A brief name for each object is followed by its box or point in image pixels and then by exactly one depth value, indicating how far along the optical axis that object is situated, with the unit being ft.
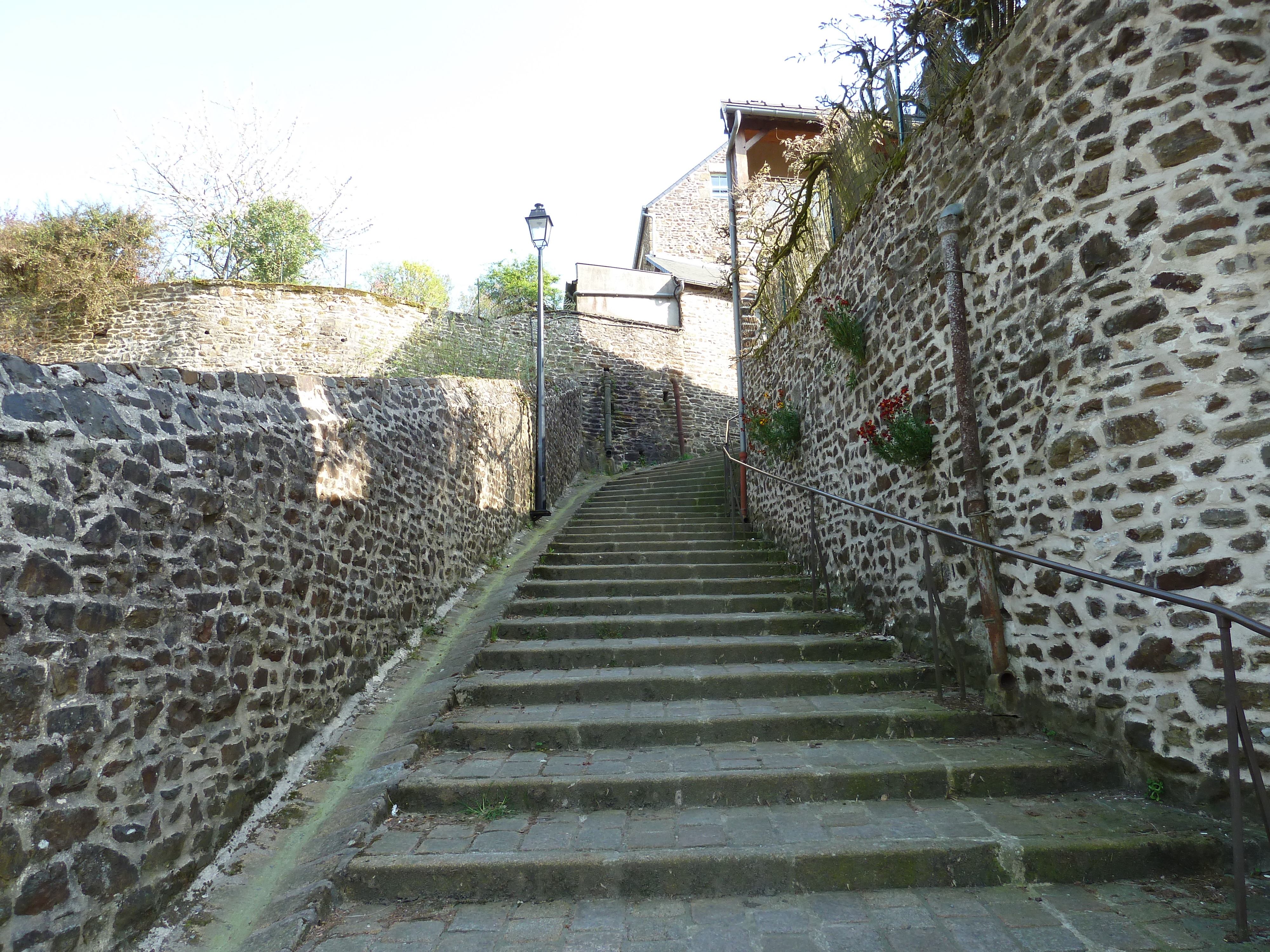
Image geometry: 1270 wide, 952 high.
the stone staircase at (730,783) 8.69
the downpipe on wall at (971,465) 12.00
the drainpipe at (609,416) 51.96
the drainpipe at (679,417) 55.72
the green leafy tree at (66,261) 38.65
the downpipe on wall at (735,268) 28.50
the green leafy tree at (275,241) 50.67
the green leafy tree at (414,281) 88.12
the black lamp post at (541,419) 28.71
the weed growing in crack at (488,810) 10.24
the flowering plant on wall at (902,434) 14.16
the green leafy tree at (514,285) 68.13
